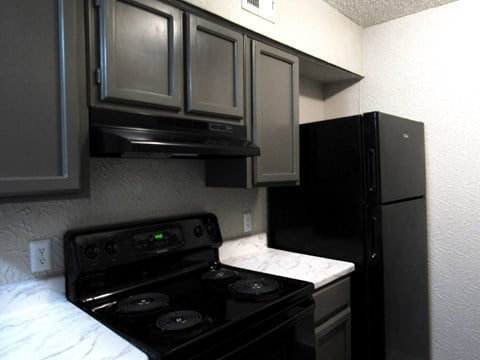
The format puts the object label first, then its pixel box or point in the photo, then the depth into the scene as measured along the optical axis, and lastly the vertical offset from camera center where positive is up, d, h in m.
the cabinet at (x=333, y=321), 1.62 -0.71
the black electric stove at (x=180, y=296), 1.09 -0.47
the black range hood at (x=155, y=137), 1.12 +0.15
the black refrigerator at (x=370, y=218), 1.80 -0.25
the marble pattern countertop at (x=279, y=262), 1.69 -0.48
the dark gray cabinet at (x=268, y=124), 1.70 +0.27
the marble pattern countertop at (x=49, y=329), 0.96 -0.48
